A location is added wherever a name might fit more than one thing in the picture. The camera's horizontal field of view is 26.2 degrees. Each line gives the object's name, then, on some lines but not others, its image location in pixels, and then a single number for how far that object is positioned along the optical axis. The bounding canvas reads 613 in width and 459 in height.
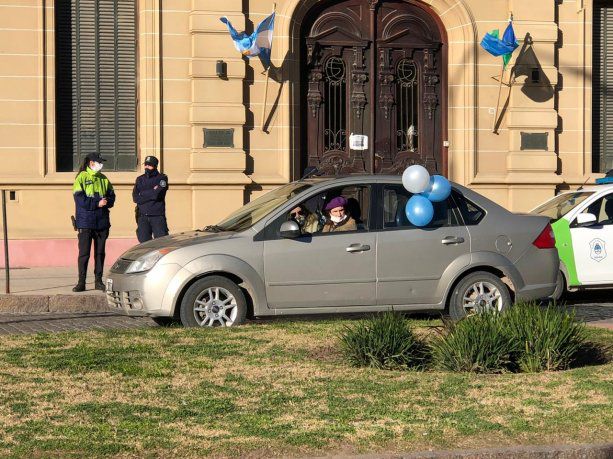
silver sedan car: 12.47
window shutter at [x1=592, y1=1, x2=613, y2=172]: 22.92
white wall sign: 21.45
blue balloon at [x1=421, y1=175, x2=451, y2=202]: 12.95
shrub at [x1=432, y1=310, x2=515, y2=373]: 9.32
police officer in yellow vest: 16.83
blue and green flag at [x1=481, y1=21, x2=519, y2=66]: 21.17
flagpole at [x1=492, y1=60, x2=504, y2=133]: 21.88
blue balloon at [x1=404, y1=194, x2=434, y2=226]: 12.85
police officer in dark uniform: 17.39
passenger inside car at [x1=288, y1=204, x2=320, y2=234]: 12.98
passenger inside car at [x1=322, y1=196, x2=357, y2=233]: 12.98
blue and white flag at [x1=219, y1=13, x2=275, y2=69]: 20.47
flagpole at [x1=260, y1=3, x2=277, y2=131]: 21.00
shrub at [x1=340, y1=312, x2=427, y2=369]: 9.47
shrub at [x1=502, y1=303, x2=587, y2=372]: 9.44
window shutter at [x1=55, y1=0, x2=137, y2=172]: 20.89
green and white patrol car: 16.09
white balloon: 12.90
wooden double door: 21.78
